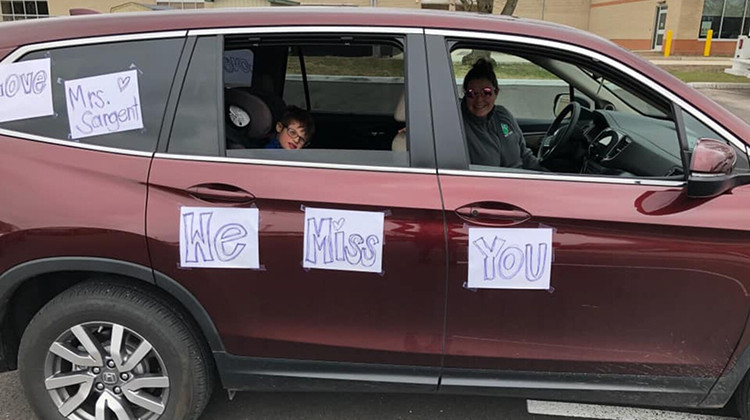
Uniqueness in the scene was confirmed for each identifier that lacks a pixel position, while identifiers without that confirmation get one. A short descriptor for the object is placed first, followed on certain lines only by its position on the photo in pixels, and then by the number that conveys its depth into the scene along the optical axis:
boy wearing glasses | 2.78
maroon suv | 2.09
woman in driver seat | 2.86
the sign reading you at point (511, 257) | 2.08
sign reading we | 2.12
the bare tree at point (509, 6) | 15.90
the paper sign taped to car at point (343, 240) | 2.10
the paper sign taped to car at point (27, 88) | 2.21
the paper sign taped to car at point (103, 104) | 2.20
